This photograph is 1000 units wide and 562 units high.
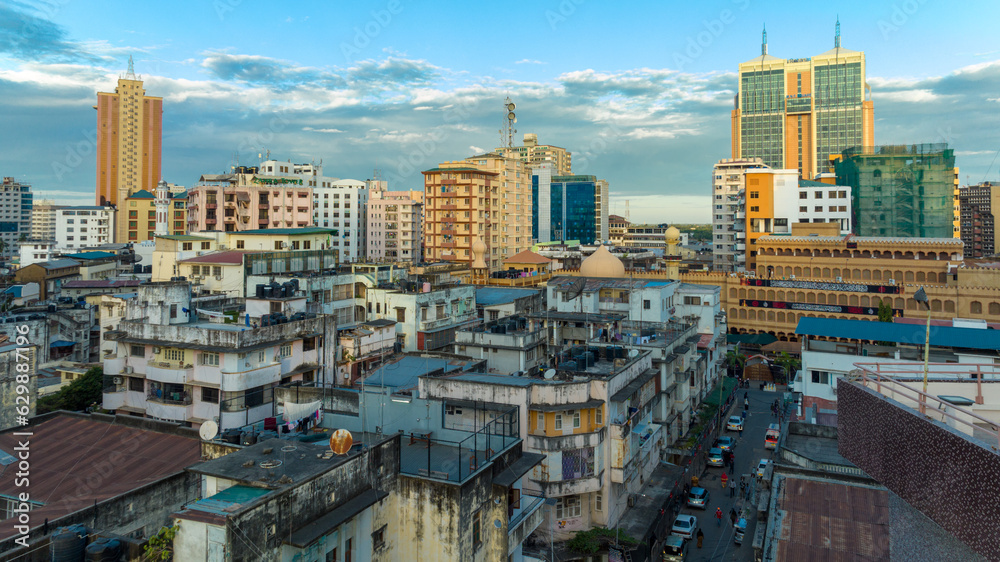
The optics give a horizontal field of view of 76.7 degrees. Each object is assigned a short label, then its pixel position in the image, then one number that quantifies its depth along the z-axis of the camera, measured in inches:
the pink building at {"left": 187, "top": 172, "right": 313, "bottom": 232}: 3336.6
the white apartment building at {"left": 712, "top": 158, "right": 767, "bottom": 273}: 3548.2
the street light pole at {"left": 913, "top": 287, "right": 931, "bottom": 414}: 701.2
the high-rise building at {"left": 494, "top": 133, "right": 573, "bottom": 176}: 7600.9
